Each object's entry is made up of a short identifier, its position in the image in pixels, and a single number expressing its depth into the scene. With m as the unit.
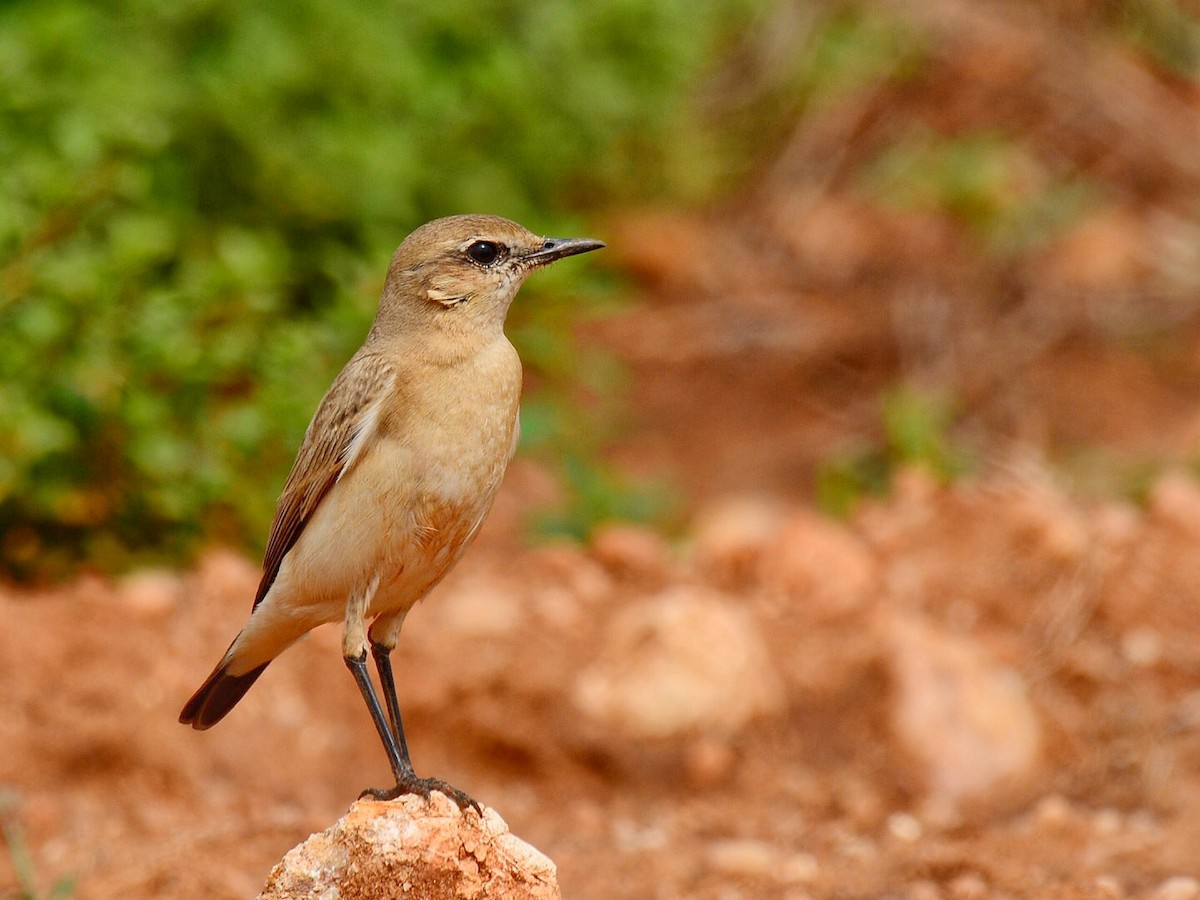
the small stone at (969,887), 10.69
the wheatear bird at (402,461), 9.70
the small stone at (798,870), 11.38
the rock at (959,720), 12.70
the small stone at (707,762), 12.95
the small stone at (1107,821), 11.83
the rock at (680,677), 13.02
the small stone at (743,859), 11.48
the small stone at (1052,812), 11.98
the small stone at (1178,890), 10.34
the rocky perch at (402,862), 8.68
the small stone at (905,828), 12.10
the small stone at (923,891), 10.77
